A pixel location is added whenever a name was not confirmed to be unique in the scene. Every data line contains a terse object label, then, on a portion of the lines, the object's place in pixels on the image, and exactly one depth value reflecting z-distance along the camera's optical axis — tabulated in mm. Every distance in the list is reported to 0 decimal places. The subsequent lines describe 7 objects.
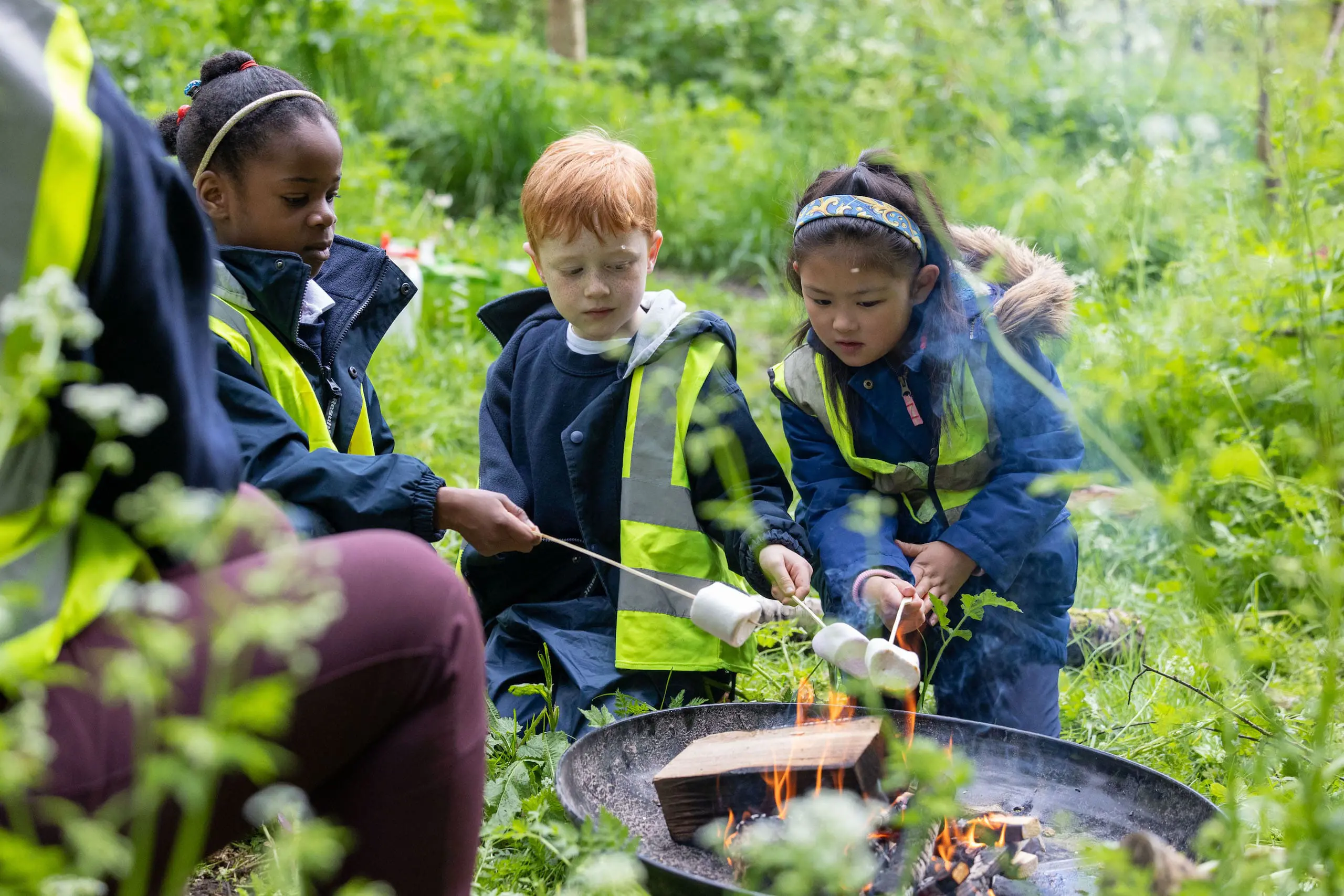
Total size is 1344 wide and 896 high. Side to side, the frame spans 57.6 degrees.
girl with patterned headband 2586
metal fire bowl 1961
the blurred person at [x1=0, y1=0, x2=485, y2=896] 1183
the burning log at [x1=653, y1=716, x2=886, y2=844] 1854
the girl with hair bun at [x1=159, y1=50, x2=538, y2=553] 2309
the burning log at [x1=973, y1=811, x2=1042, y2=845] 1962
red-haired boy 2627
